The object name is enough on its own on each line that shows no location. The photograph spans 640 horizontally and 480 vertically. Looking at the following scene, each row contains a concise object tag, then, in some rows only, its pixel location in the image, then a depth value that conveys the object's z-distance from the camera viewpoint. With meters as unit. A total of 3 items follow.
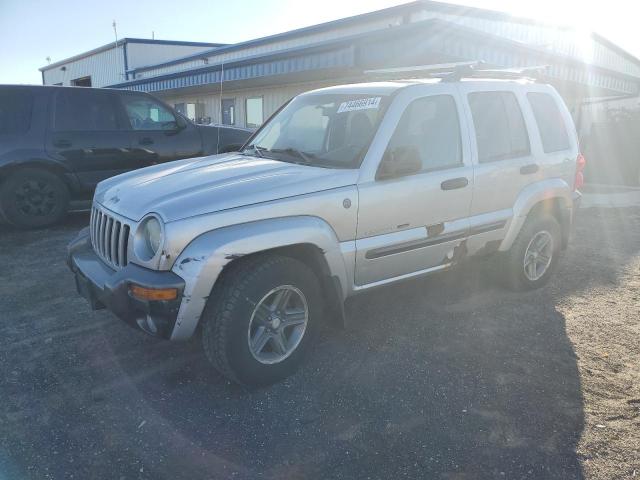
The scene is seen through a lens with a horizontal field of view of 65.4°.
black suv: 6.48
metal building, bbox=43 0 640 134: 9.48
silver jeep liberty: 2.78
